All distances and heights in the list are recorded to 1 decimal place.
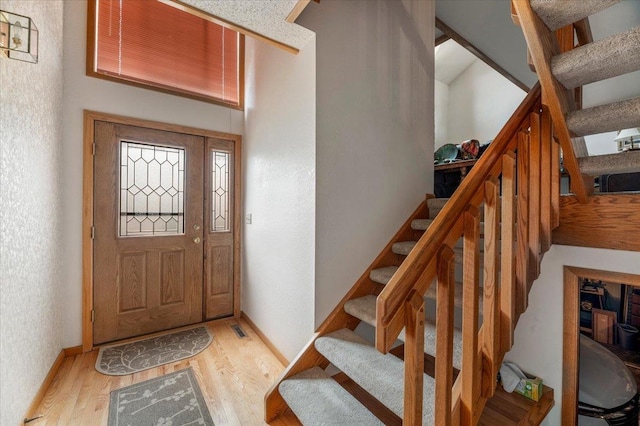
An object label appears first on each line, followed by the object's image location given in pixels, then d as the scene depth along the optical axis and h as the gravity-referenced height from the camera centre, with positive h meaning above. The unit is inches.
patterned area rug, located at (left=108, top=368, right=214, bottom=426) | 62.5 -47.4
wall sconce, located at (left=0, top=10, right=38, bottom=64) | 51.4 +34.7
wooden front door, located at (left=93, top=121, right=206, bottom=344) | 94.7 -6.7
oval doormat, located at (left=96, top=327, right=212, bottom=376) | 82.9 -46.7
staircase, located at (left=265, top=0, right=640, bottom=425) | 36.8 -7.0
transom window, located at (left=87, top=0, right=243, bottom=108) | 97.0 +63.9
